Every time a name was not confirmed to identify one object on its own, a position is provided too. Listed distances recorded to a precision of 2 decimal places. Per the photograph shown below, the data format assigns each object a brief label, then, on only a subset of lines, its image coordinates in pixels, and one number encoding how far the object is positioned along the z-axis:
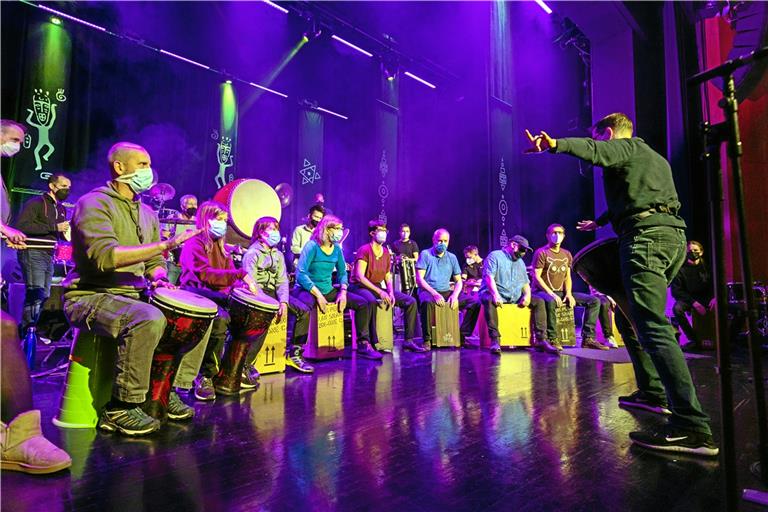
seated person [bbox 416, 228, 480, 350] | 5.12
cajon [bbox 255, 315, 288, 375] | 3.45
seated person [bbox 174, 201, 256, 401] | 2.87
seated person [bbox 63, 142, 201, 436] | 1.91
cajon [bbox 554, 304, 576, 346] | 5.17
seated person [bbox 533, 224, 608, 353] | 5.14
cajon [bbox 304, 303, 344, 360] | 4.04
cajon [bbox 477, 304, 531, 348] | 5.11
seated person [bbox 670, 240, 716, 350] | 5.29
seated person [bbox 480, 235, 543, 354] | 5.07
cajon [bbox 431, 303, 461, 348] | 5.13
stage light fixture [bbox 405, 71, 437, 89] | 10.38
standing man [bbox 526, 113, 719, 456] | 1.75
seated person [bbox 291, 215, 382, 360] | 4.12
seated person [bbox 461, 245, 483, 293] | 6.39
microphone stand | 1.08
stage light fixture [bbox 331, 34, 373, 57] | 8.85
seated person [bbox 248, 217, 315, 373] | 3.52
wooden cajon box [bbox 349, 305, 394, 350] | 4.53
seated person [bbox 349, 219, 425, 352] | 4.63
